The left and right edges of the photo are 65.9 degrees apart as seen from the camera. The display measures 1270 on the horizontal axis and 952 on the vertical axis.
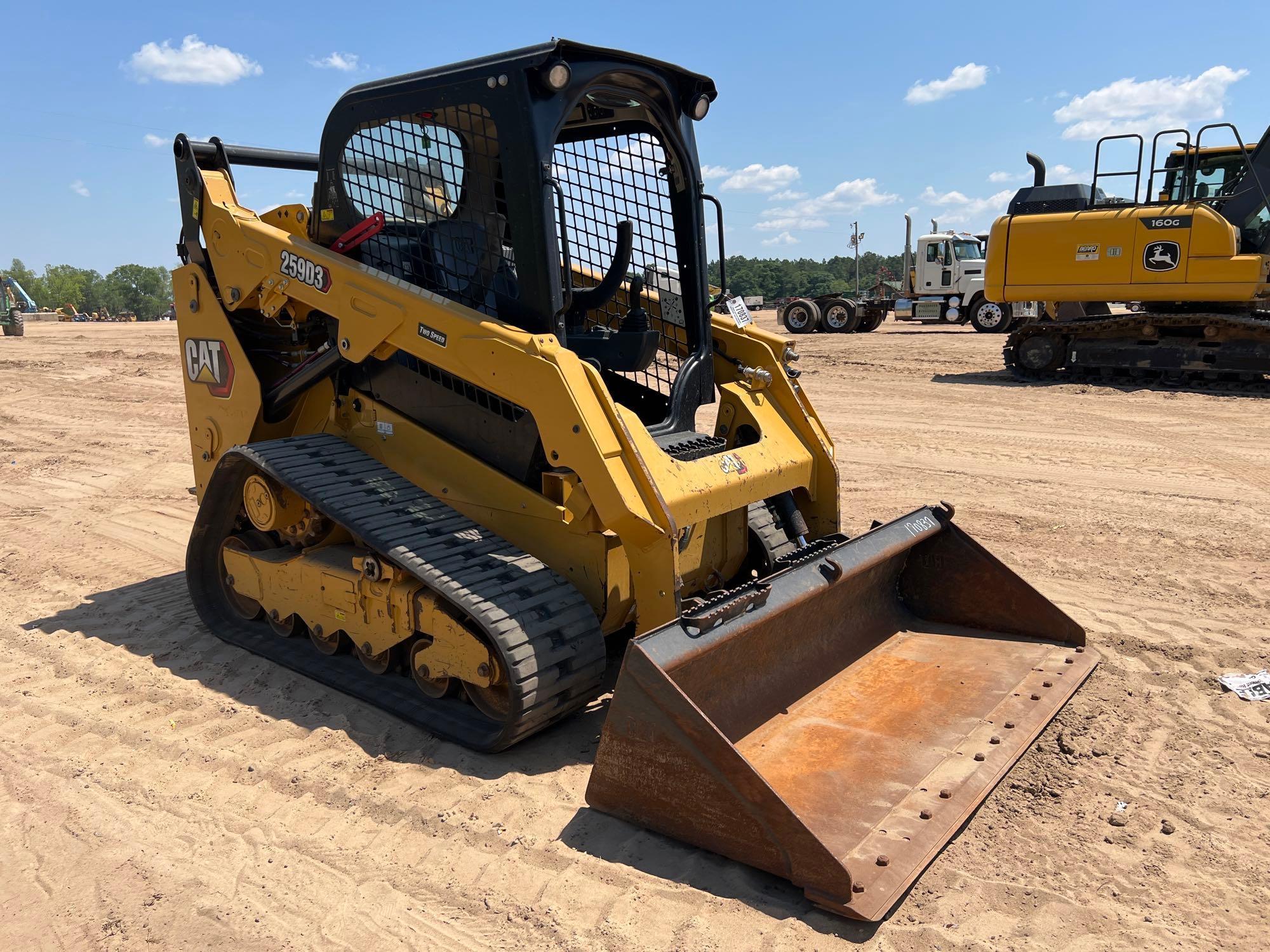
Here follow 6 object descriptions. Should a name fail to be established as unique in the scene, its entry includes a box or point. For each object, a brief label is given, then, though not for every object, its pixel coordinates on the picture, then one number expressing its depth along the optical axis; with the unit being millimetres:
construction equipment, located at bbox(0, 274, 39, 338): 26875
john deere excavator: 12453
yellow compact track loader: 3324
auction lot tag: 5027
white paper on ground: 4176
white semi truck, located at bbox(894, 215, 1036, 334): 25266
